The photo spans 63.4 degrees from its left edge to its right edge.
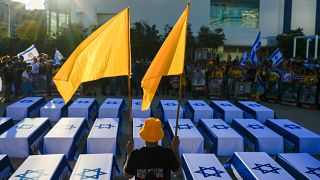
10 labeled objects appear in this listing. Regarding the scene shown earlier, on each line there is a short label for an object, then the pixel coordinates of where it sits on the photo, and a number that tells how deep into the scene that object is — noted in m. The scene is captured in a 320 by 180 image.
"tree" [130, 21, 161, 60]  18.10
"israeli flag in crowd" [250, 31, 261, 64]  12.50
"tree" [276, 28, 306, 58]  24.21
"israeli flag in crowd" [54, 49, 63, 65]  12.79
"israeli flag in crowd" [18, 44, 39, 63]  12.51
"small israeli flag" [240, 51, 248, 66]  13.09
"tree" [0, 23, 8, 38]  20.20
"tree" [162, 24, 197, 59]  21.53
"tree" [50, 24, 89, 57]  17.95
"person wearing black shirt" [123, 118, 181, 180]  2.62
